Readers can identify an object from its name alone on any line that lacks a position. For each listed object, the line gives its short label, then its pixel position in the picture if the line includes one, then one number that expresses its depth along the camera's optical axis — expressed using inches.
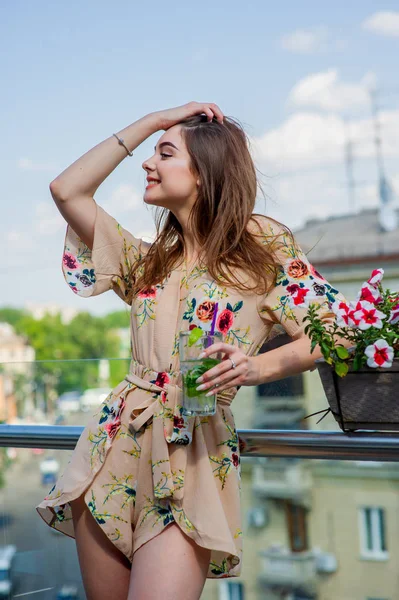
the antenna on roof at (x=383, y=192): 1686.8
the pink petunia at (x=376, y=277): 61.7
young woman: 64.0
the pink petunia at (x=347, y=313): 60.7
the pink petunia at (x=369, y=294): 61.2
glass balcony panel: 90.3
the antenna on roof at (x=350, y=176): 1782.7
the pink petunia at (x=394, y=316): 60.8
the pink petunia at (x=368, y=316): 60.1
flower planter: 60.2
